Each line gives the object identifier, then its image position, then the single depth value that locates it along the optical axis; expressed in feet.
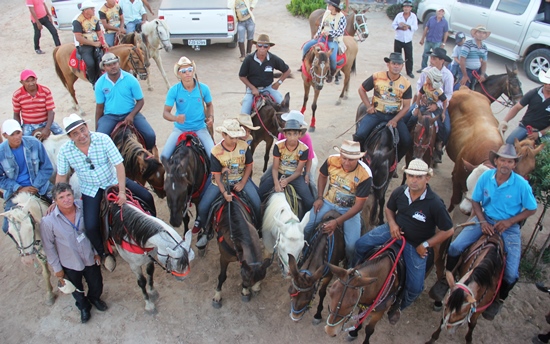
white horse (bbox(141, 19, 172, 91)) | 36.19
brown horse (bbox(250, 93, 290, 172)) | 25.61
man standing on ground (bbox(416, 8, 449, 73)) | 39.24
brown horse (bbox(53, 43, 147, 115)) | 32.78
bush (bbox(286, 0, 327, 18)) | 55.77
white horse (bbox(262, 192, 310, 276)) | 15.31
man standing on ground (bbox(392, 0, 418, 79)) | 39.63
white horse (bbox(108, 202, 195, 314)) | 15.11
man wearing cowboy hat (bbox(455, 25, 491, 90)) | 30.70
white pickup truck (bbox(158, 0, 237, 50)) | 41.65
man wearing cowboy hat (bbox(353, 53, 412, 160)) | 21.85
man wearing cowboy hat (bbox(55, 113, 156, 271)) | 15.39
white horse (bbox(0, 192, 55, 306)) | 14.89
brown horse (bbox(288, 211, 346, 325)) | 14.10
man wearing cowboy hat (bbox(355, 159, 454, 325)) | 14.29
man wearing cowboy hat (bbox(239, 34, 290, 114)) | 25.23
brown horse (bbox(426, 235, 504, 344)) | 13.17
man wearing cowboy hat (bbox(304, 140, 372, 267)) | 16.24
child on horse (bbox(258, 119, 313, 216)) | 18.43
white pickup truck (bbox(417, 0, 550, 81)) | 39.50
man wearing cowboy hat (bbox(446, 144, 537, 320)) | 15.16
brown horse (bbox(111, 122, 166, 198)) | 20.15
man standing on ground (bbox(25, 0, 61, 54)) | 42.06
